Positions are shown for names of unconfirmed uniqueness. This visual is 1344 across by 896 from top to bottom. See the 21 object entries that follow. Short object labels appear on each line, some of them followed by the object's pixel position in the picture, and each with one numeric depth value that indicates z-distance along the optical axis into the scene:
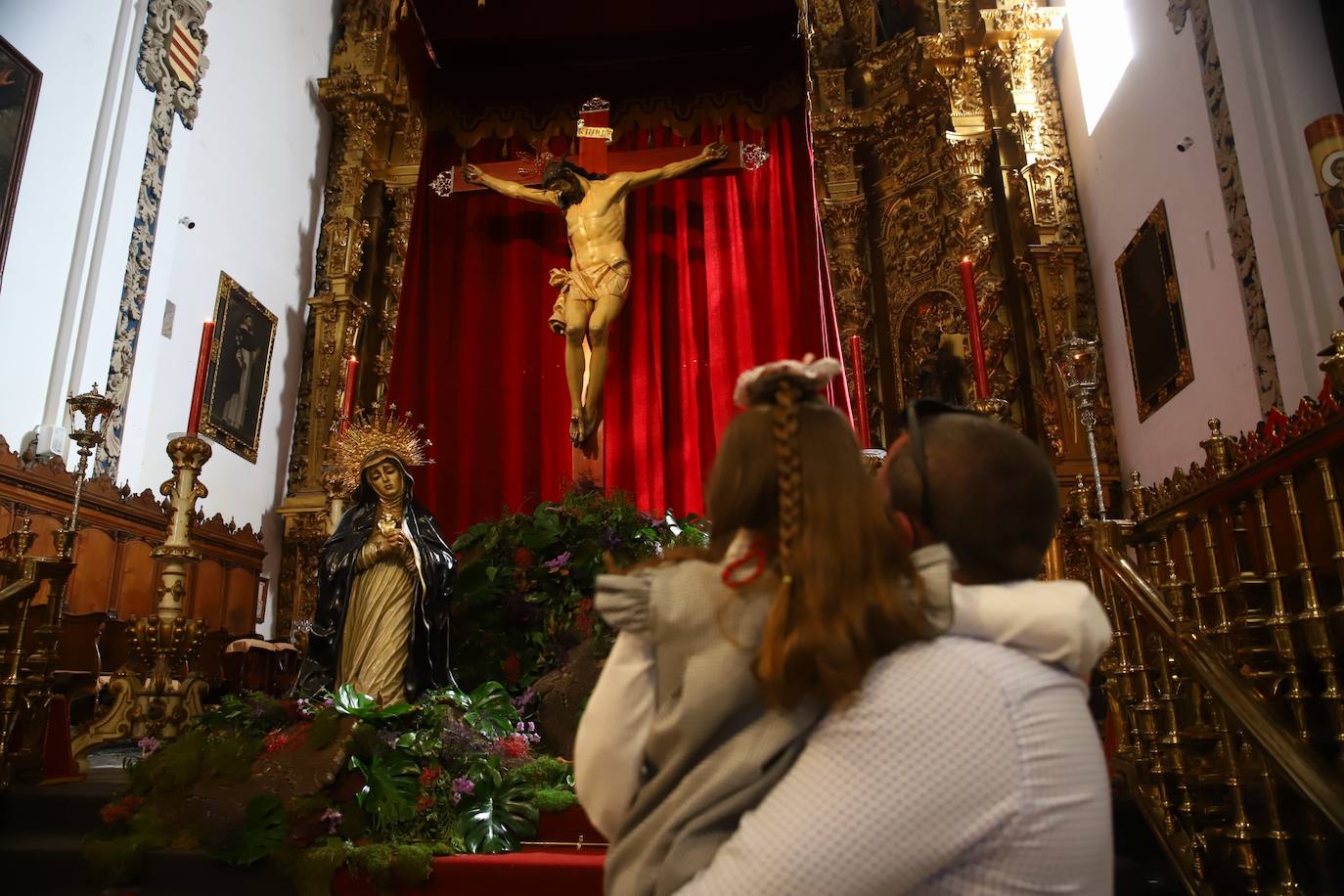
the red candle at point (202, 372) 4.28
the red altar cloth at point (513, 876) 2.97
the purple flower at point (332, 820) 3.19
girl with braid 1.08
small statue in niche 6.79
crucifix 6.60
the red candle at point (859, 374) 4.84
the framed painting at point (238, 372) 6.74
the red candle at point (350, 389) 5.75
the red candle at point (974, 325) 3.93
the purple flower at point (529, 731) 4.10
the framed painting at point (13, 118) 5.21
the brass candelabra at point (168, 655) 4.12
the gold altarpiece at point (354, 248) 7.33
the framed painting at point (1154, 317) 5.33
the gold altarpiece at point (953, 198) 6.54
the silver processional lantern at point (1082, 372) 3.51
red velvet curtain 7.50
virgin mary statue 4.37
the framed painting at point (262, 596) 7.21
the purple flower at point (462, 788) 3.35
